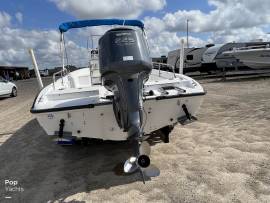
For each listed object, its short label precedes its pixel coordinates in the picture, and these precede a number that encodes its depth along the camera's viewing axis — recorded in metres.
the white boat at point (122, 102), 2.20
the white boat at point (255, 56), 10.75
